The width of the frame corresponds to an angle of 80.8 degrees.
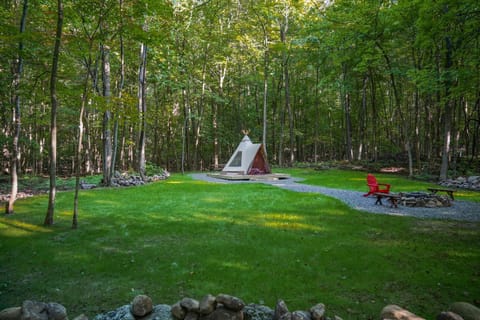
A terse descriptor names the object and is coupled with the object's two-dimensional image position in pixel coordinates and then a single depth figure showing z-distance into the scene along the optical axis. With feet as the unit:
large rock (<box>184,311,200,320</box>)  10.69
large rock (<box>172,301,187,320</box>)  10.79
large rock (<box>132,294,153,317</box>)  10.91
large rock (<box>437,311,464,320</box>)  9.76
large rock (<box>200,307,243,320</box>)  10.61
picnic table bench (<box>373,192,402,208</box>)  31.93
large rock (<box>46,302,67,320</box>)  10.22
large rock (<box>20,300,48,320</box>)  9.77
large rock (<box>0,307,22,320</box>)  9.99
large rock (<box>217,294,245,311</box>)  10.76
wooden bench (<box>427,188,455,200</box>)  35.29
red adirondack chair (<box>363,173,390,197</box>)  36.24
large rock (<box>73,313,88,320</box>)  10.03
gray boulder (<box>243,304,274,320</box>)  10.80
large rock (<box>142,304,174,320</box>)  10.87
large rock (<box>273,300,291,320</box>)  10.54
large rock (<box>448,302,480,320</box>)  10.05
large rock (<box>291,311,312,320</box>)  10.03
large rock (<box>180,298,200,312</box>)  10.80
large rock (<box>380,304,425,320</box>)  9.78
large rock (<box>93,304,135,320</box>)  10.89
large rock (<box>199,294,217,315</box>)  10.72
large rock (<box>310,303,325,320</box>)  10.32
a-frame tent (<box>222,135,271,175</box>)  69.92
